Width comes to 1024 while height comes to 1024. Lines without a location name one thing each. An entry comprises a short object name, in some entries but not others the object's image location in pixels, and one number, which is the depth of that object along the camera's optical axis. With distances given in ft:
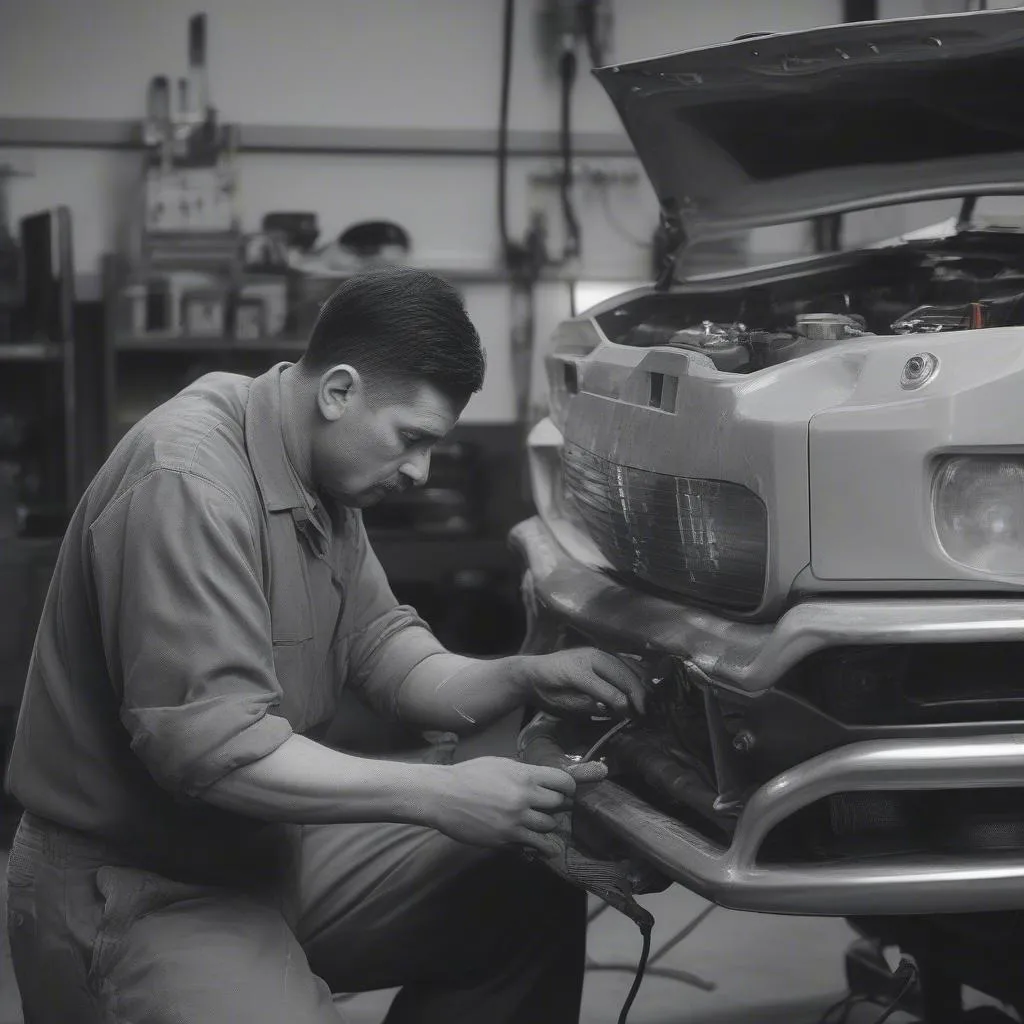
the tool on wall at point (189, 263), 14.94
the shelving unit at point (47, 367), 13.55
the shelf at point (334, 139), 17.13
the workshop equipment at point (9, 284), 13.93
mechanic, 5.31
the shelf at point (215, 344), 14.70
